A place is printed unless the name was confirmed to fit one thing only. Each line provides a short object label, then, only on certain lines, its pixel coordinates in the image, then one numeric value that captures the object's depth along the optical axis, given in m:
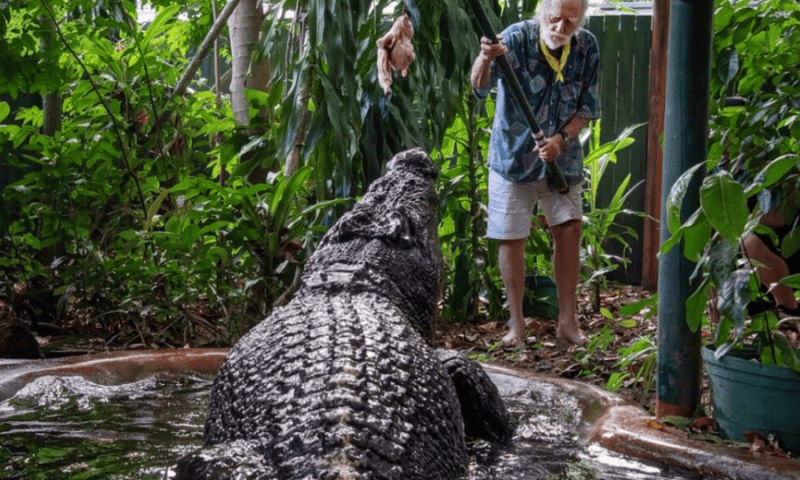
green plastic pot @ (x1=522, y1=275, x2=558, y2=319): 5.56
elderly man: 4.66
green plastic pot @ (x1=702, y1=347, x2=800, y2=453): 2.38
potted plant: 2.34
